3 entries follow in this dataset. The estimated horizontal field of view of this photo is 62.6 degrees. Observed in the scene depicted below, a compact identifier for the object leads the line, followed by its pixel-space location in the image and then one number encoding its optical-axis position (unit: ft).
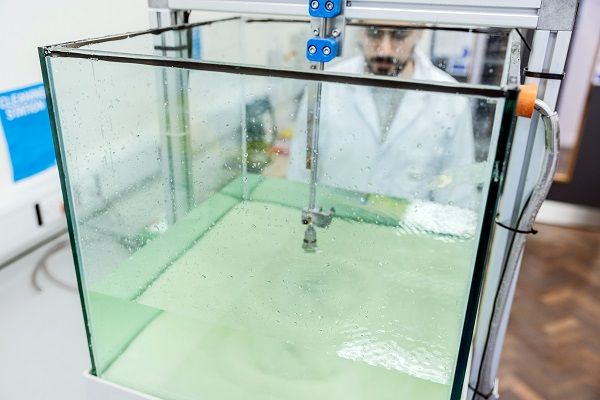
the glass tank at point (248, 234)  2.38
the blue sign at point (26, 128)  3.91
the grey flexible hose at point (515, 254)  2.35
